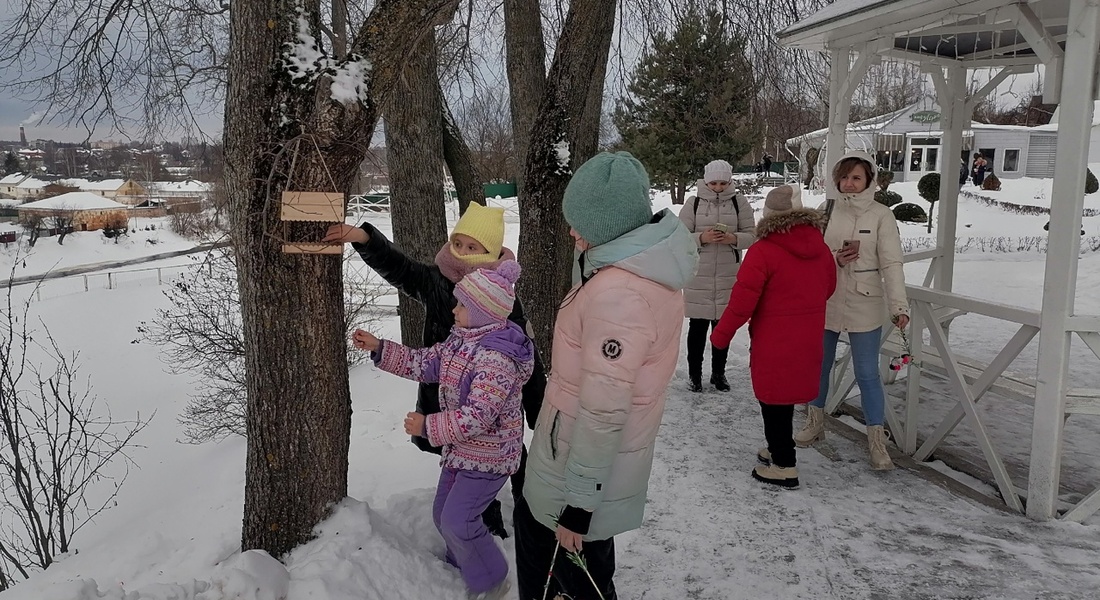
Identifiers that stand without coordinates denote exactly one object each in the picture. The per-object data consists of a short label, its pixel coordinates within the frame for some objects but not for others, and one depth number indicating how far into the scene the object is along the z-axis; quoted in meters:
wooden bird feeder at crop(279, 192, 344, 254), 2.27
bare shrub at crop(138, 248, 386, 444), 8.89
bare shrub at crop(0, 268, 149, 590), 4.69
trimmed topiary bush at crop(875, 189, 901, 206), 17.30
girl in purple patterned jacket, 2.36
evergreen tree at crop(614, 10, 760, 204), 21.98
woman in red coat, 3.48
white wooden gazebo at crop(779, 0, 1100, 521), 3.20
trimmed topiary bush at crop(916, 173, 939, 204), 16.31
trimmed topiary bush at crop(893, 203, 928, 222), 18.12
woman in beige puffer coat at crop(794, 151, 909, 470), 3.83
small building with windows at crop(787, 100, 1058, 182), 28.44
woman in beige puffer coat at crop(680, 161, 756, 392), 5.06
